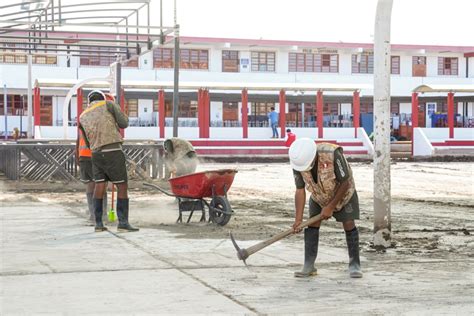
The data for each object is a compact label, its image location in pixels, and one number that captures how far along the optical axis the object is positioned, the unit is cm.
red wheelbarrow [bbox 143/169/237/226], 1109
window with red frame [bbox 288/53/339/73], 5316
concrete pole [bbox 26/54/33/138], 3414
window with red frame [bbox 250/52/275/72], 5219
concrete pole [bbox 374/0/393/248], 941
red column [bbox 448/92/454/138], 4150
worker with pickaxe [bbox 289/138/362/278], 716
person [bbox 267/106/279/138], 4041
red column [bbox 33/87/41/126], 3722
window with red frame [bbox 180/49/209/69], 5072
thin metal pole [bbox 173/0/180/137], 1550
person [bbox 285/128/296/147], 3600
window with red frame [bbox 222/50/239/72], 5147
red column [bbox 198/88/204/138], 3959
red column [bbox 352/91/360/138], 4131
